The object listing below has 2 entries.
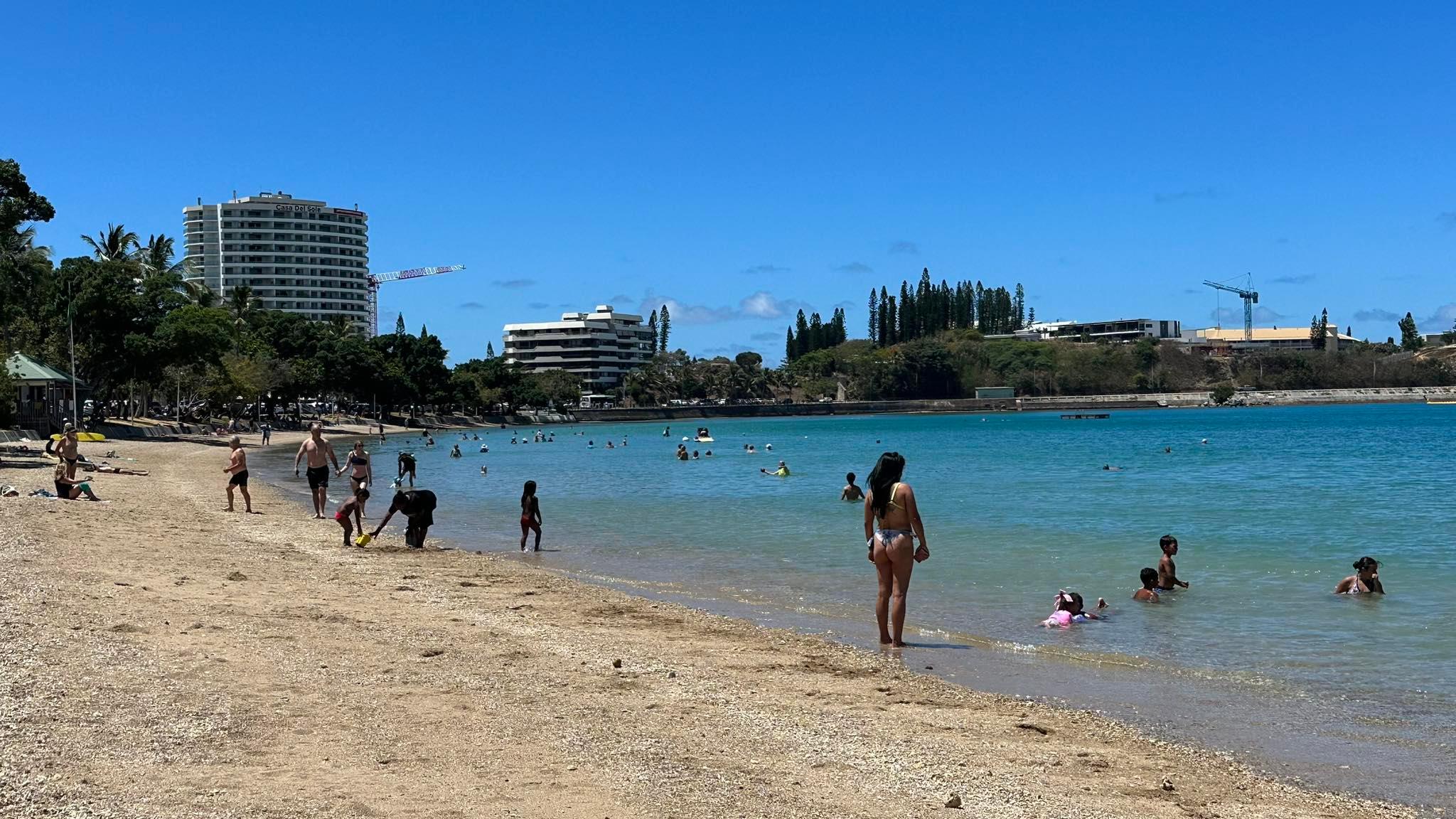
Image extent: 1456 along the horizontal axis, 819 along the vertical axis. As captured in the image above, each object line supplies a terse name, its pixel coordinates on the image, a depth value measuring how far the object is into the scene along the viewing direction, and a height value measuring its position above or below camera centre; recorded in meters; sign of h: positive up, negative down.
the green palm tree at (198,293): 86.75 +8.58
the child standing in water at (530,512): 20.31 -1.79
